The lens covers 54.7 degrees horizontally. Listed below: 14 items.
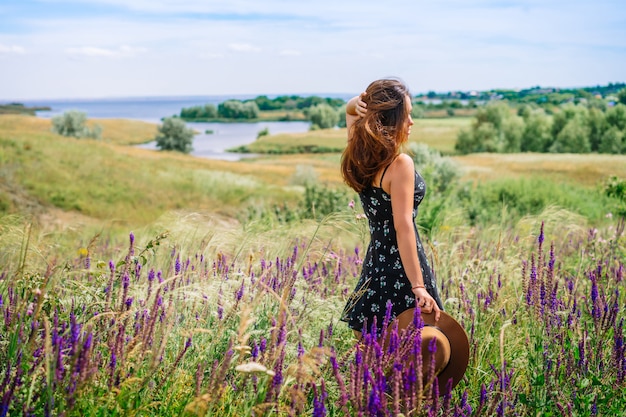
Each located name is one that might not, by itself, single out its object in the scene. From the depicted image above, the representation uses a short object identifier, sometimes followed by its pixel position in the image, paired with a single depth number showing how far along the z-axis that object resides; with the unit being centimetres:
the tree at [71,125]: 7638
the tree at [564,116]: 6919
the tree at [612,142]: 5697
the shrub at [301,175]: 3494
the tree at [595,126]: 6343
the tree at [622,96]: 6231
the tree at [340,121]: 11675
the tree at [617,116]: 6119
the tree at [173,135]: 8356
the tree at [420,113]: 11349
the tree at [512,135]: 7350
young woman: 317
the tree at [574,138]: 6362
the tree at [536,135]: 7125
